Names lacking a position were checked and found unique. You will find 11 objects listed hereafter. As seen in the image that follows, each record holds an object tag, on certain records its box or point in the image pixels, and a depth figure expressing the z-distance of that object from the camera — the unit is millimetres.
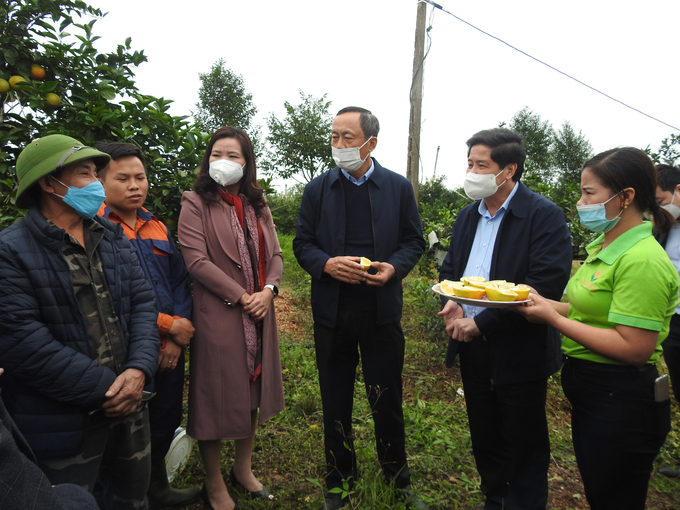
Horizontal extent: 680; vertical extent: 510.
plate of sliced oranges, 1845
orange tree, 2562
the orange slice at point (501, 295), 1840
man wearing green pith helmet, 1613
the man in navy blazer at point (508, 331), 2199
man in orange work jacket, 2301
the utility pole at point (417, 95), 8055
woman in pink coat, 2402
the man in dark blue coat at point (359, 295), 2570
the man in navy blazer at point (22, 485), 961
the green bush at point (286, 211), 14469
